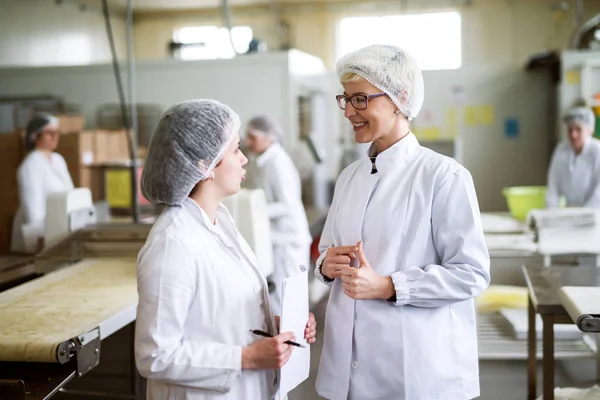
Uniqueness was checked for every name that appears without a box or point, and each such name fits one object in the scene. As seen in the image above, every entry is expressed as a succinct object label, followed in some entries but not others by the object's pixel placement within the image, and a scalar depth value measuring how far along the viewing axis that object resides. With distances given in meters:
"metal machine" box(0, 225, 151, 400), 1.68
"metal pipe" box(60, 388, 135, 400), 3.29
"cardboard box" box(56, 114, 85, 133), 5.27
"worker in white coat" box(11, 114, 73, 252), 4.03
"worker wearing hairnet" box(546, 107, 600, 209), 4.59
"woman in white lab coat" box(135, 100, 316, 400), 1.37
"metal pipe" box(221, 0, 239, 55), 3.59
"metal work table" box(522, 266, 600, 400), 2.18
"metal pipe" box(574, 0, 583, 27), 8.49
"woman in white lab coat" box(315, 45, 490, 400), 1.58
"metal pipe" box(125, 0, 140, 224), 2.96
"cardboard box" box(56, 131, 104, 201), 4.90
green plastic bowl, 4.48
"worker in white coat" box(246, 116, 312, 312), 4.08
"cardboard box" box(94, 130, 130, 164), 5.15
